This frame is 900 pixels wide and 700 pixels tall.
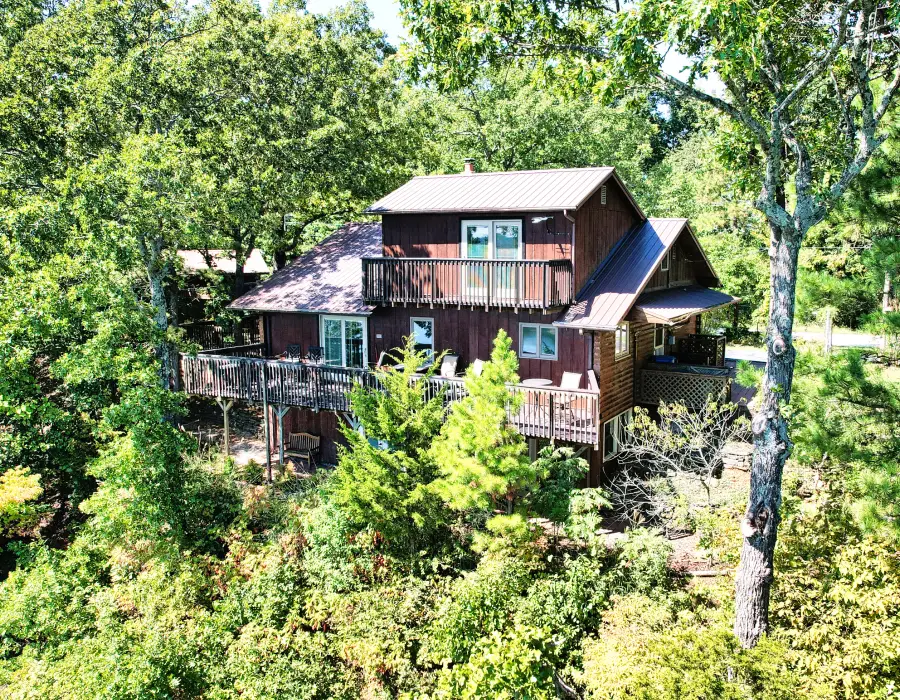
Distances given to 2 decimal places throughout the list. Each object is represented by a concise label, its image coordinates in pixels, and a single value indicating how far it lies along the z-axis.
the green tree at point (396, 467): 14.53
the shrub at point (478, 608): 12.74
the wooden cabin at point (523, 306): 16.66
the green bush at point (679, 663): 9.78
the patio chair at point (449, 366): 18.22
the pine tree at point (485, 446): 13.23
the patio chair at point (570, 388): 15.62
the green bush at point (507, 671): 11.73
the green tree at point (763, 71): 9.71
